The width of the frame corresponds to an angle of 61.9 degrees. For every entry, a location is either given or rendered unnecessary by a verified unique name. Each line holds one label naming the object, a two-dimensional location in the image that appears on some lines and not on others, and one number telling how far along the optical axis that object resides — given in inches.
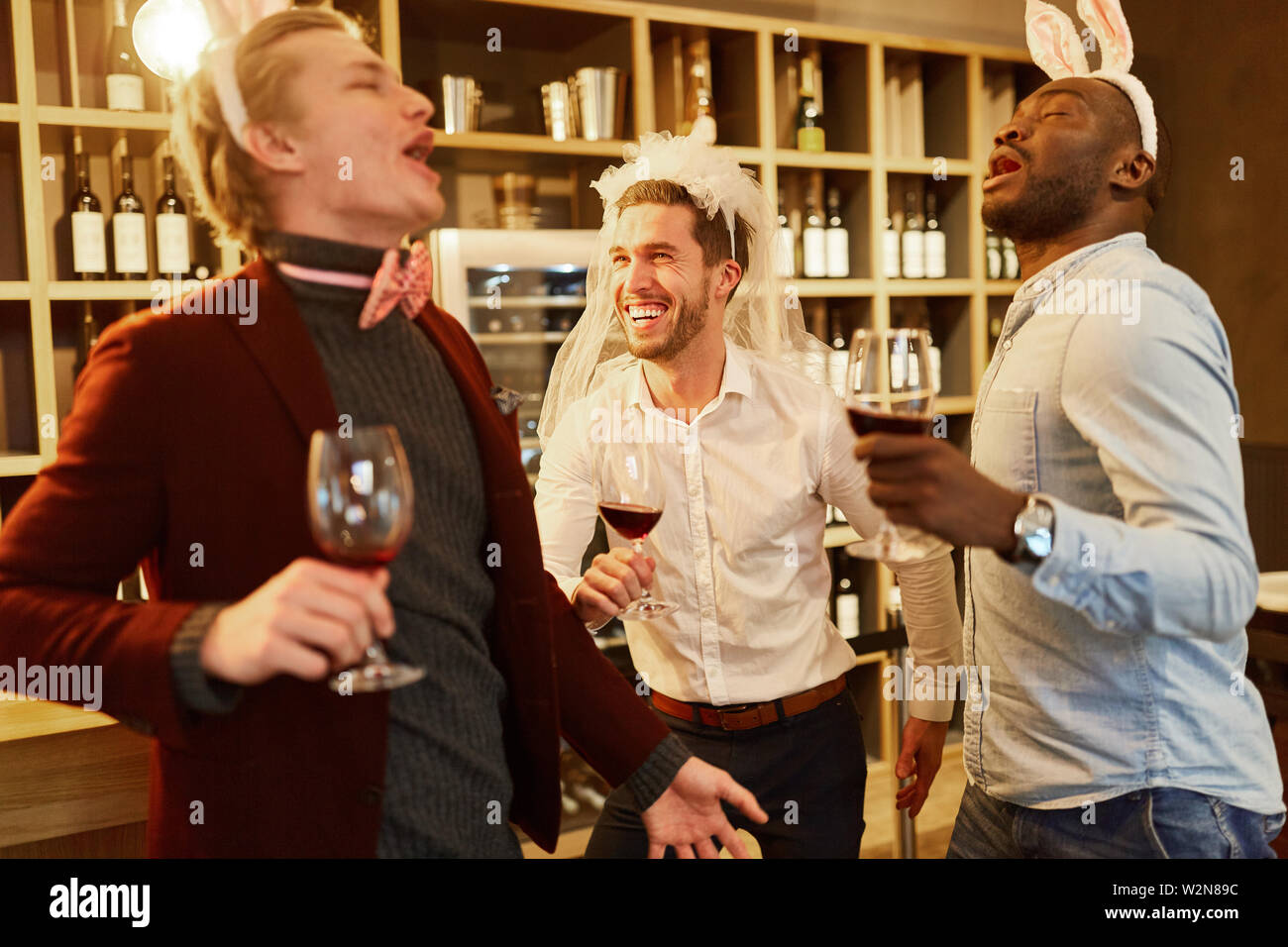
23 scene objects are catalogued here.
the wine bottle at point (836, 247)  155.3
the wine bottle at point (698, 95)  145.1
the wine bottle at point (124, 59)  112.9
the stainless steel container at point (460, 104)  128.8
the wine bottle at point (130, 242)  113.4
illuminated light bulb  100.1
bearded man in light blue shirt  45.1
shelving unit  111.7
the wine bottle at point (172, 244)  115.1
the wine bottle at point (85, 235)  111.9
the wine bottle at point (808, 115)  153.5
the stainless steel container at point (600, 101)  133.6
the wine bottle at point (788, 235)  153.3
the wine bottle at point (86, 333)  118.5
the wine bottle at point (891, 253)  159.8
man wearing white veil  75.5
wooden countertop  78.2
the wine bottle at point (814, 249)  153.8
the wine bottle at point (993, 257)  169.6
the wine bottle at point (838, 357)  142.4
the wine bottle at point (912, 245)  161.9
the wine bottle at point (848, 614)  154.7
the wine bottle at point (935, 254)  164.6
